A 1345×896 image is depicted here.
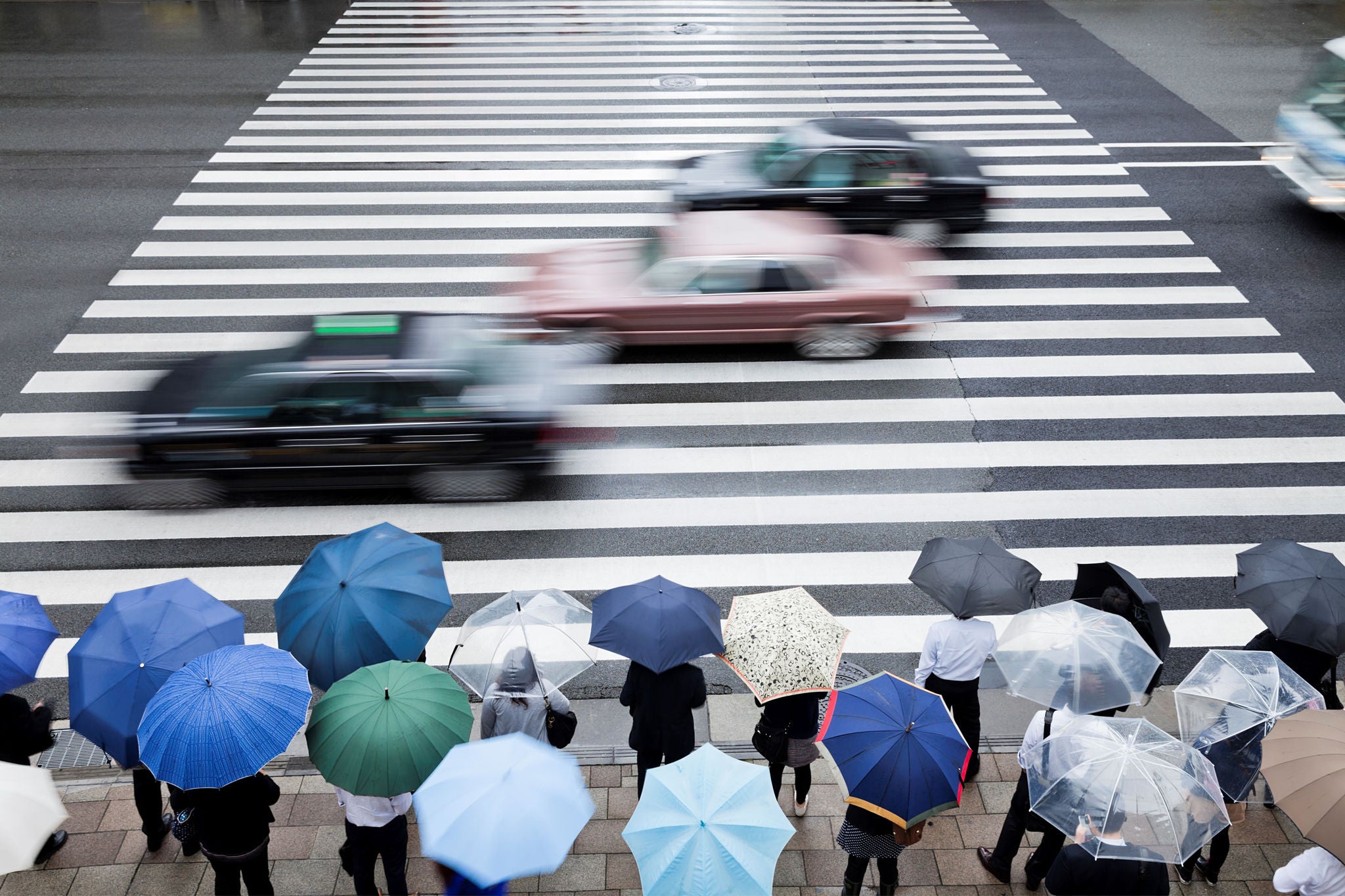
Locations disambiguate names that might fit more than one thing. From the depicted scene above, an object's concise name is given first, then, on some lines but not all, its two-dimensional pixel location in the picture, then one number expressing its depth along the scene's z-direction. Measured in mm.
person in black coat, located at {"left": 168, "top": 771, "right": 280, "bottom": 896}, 5266
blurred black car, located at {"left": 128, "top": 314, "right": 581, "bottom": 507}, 9234
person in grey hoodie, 5773
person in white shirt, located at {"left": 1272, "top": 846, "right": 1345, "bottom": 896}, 5027
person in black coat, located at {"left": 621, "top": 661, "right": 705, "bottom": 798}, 6004
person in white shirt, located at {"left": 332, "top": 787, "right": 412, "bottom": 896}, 5438
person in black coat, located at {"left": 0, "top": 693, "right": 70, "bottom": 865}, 5789
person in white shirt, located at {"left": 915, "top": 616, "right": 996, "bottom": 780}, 6344
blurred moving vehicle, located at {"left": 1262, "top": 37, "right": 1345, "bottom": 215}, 14109
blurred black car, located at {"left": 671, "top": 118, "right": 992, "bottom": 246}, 13383
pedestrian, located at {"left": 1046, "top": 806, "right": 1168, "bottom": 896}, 4969
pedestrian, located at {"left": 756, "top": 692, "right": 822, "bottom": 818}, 6082
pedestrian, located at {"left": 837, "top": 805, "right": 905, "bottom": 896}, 5402
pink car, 11453
